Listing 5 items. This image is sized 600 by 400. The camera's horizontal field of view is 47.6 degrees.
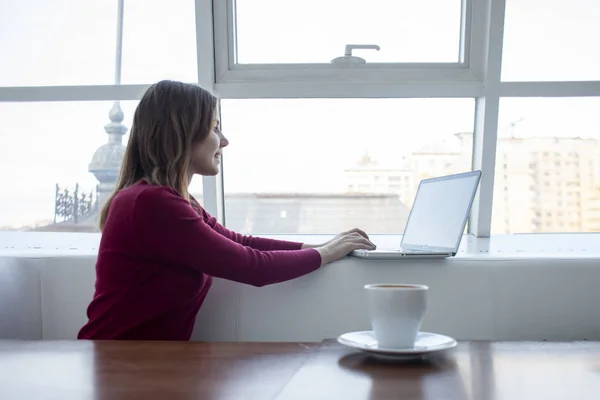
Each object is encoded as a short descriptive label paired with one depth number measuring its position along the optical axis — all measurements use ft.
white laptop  6.34
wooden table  2.52
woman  5.30
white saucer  3.01
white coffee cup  2.99
